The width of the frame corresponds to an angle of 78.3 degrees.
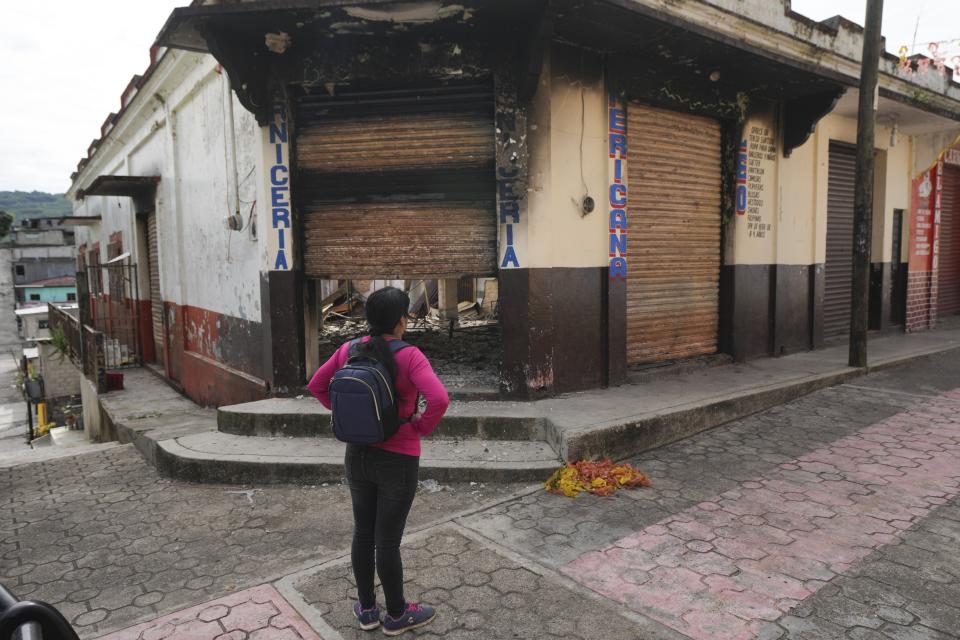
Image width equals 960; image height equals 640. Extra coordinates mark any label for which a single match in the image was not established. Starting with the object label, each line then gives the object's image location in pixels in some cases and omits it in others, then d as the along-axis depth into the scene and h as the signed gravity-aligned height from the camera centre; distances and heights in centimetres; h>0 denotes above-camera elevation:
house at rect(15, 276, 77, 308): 4536 -104
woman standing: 258 -90
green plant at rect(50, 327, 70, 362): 1312 -146
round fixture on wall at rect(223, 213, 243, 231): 696 +62
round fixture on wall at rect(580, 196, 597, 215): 588 +62
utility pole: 684 +113
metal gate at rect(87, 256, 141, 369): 1221 -89
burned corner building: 540 +105
